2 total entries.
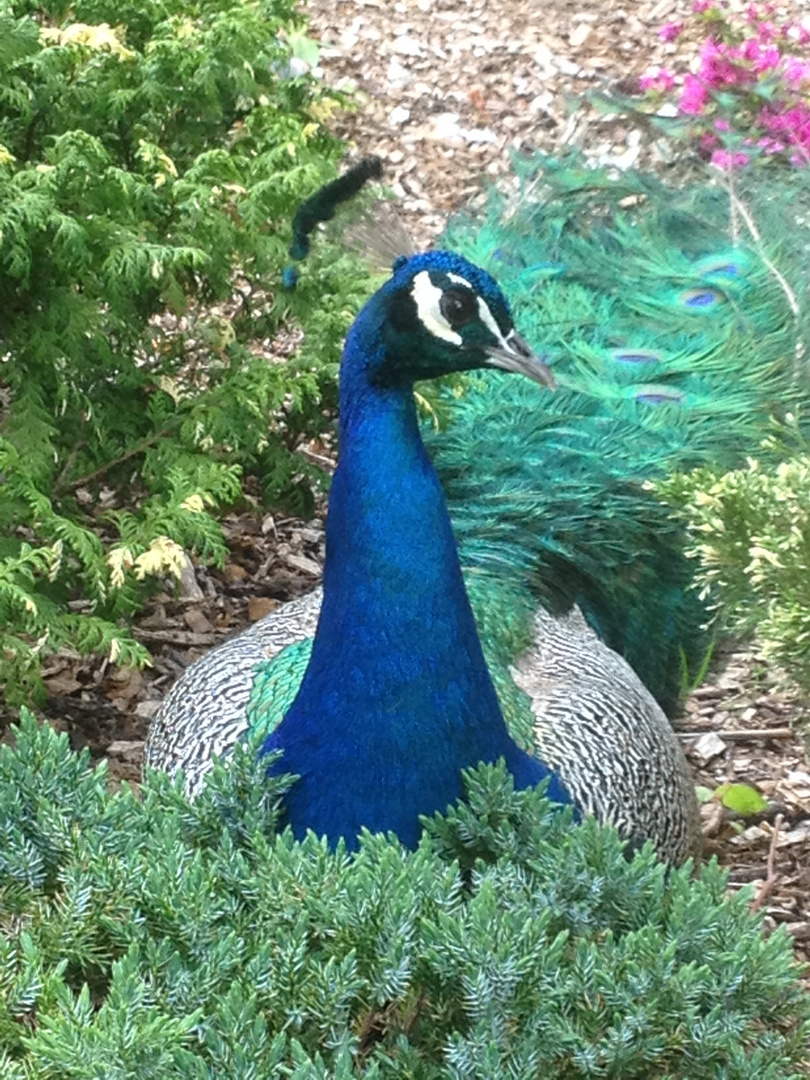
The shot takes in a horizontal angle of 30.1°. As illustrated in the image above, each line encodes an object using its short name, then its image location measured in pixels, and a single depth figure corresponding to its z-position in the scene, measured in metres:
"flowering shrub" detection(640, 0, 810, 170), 3.49
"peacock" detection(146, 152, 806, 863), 1.89
